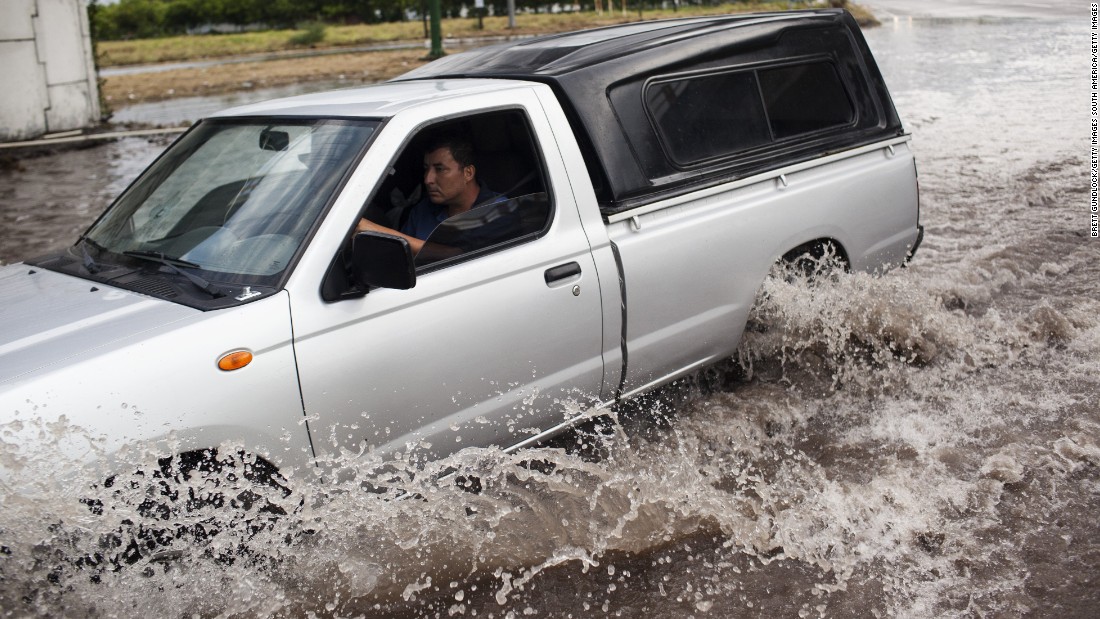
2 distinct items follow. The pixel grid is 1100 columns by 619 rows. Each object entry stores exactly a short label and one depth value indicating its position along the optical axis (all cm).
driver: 427
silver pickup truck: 328
